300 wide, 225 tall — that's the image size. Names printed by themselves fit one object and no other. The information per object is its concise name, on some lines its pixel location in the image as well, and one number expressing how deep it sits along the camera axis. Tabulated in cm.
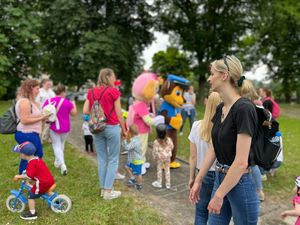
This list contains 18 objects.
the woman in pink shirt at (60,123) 590
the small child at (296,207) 258
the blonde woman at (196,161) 305
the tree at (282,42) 2241
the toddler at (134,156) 533
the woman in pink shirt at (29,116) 455
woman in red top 473
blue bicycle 429
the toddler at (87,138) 761
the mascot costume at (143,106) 612
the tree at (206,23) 2330
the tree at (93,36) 1919
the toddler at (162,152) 546
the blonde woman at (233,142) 215
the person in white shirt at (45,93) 750
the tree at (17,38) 1820
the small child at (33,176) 401
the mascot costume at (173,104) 655
